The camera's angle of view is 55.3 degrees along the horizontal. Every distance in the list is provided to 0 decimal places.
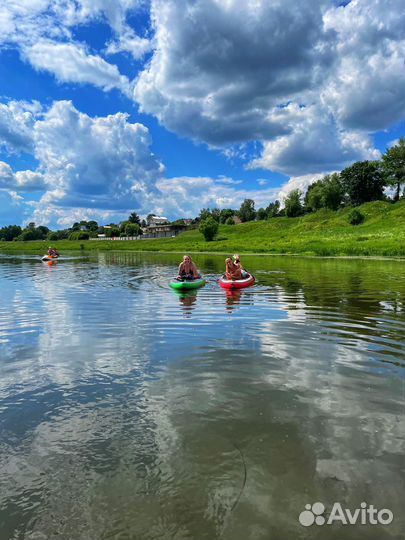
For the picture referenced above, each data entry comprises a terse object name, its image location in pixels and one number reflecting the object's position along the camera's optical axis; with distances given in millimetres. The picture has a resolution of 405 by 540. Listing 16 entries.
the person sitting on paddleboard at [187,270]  23830
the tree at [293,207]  132250
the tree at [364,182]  111250
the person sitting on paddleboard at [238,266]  24875
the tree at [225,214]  173500
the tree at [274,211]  150900
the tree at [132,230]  176650
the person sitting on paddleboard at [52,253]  63850
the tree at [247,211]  168000
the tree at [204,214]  190350
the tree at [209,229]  115312
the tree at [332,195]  114125
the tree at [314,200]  125012
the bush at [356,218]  88688
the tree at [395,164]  99125
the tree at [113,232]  186000
